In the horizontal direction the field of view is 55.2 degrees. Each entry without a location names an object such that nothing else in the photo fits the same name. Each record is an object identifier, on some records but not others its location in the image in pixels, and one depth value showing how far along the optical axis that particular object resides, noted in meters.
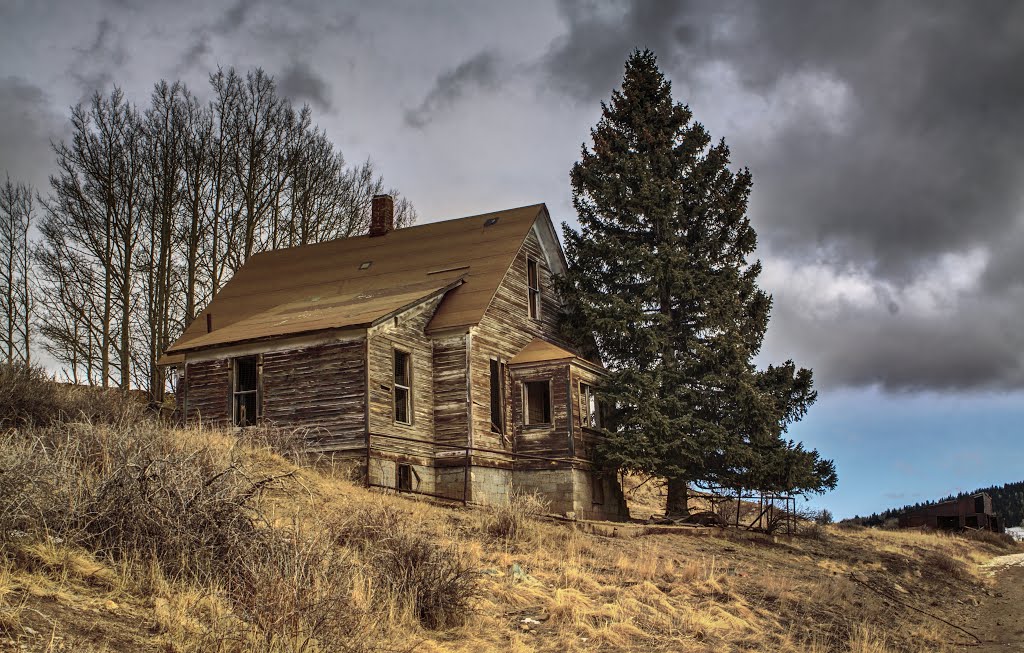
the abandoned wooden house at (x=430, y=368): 22.98
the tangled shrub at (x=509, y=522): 16.62
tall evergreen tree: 25.39
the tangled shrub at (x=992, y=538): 35.22
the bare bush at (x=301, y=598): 8.78
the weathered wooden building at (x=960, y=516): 39.97
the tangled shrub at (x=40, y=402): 19.50
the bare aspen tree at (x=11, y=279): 34.09
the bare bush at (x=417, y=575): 11.30
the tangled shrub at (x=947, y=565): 23.70
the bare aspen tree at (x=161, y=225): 34.41
